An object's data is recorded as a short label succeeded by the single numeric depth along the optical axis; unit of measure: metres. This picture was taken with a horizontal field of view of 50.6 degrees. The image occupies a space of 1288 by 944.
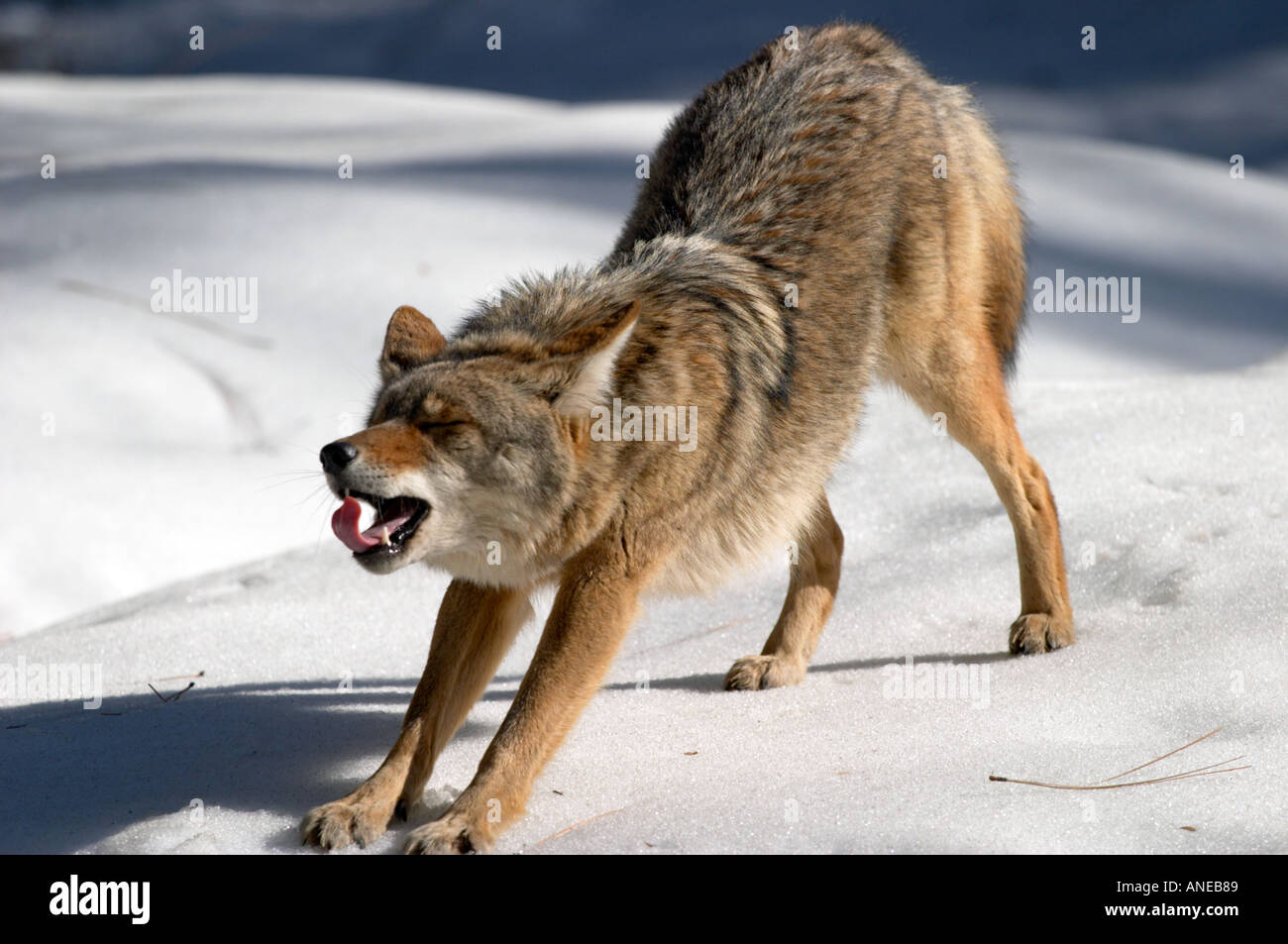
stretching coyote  3.44
